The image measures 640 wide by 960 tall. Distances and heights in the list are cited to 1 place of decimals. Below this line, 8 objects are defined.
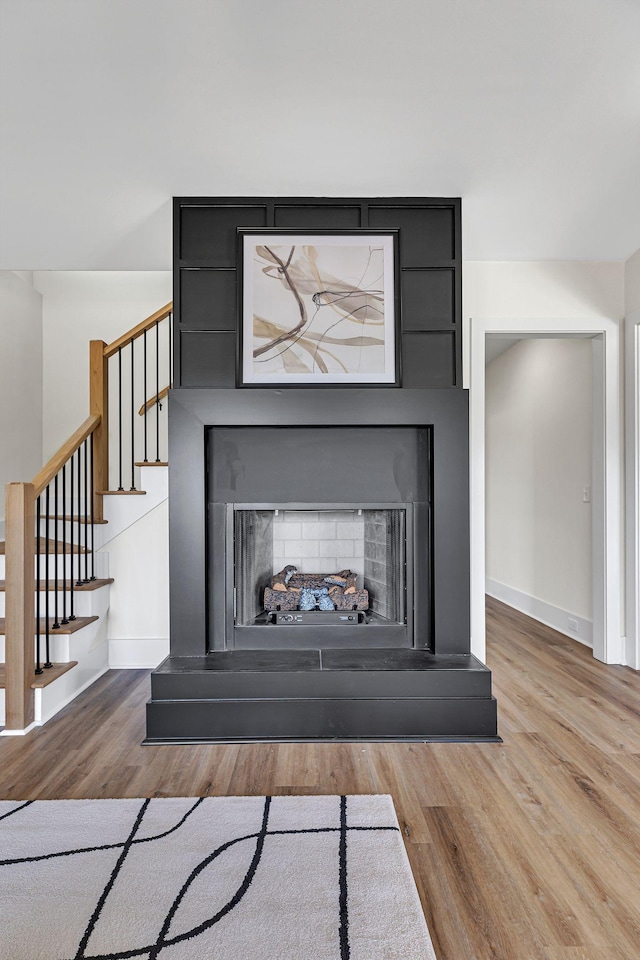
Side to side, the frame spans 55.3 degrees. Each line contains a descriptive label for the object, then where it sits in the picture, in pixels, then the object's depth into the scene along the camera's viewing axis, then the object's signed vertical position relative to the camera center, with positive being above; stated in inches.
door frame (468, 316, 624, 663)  147.8 +10.3
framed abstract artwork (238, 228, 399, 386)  119.3 +34.8
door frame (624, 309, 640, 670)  147.5 +0.4
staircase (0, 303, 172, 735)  110.3 -19.0
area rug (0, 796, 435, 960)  57.2 -42.8
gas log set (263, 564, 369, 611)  128.4 -22.1
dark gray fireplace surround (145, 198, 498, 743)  117.9 +3.5
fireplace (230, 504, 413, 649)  122.4 -18.9
